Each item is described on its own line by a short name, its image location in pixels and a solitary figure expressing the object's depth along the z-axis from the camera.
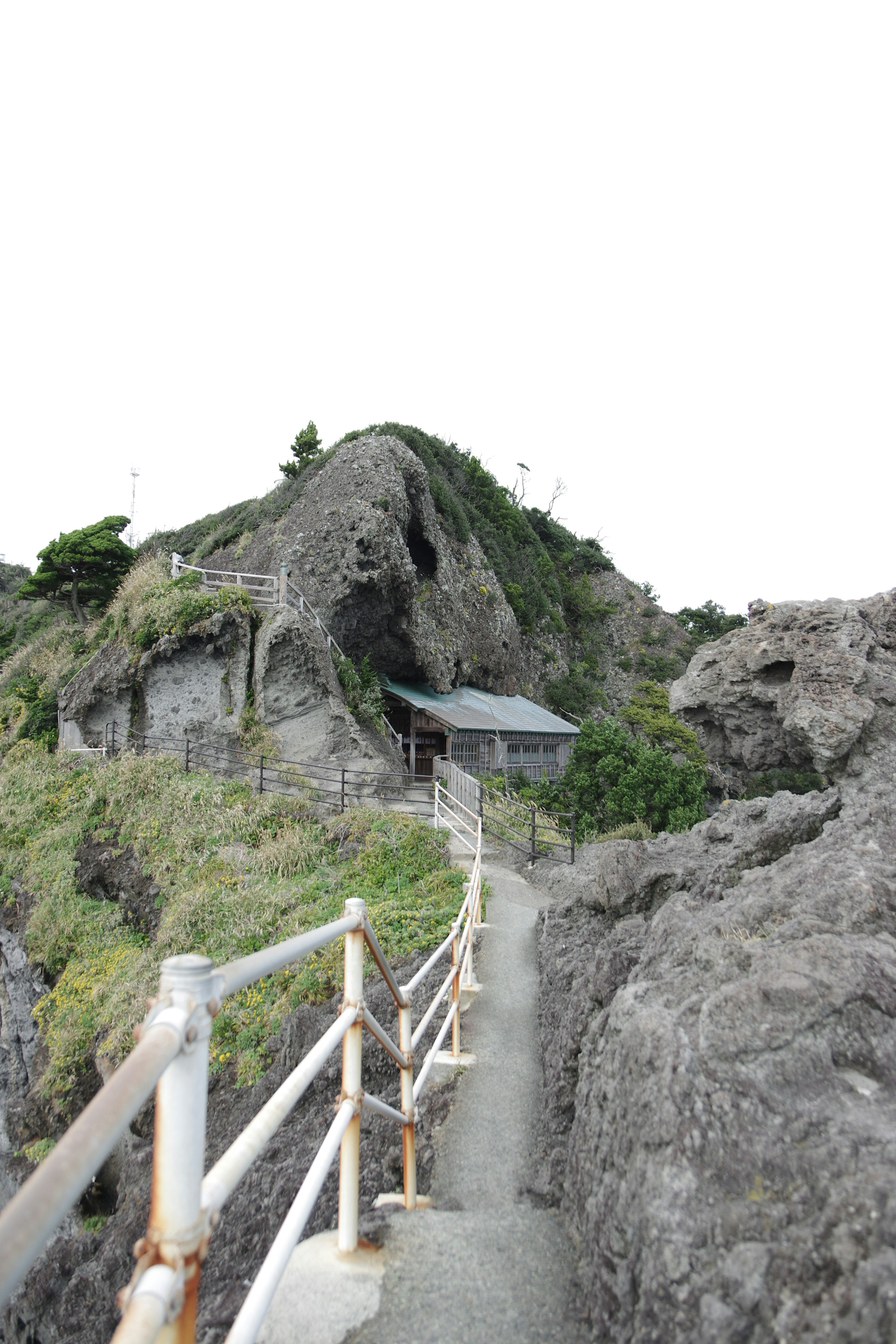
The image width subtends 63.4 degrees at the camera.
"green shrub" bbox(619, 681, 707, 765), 28.12
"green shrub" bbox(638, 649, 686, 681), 43.25
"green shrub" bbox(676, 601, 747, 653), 48.78
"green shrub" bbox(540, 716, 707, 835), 18.09
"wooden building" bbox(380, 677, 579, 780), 23.42
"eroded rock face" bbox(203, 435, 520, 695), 21.97
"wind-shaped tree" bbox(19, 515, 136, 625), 27.97
